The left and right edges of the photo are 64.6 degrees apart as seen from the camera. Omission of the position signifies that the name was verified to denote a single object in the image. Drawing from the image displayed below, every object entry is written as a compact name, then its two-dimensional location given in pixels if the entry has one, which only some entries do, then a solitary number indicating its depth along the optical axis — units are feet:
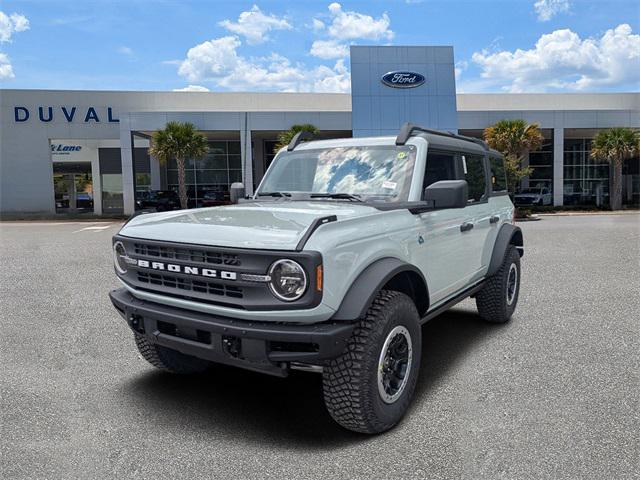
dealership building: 98.53
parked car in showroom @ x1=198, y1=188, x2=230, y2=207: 104.31
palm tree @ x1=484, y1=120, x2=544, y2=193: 92.99
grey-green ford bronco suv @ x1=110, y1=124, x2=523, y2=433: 9.45
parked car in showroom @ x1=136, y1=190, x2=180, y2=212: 101.48
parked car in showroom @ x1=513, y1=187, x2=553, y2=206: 109.70
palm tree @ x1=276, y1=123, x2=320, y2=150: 89.14
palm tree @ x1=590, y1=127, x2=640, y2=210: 98.84
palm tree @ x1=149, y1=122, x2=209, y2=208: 90.89
